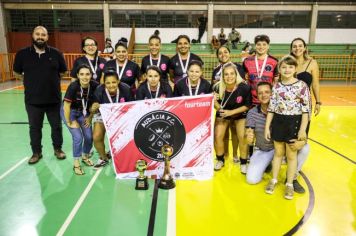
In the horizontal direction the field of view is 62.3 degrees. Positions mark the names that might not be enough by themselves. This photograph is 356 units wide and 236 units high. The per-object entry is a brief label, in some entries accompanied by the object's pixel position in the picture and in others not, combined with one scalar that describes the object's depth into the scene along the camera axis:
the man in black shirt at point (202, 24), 18.72
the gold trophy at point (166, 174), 3.92
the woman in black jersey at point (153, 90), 4.39
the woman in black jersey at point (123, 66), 4.93
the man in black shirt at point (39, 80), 4.73
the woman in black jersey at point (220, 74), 4.80
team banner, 4.13
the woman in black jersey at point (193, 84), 4.30
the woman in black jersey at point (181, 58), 5.09
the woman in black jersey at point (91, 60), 4.97
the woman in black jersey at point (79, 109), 4.34
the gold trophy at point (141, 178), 3.92
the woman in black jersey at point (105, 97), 4.31
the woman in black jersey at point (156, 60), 5.19
